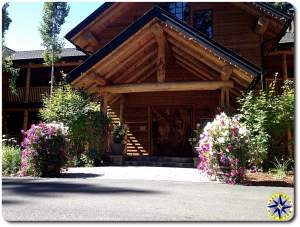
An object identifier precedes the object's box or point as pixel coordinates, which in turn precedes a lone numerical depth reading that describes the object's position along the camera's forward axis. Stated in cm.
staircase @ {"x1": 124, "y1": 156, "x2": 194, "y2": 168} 1173
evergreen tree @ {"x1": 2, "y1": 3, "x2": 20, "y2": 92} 2120
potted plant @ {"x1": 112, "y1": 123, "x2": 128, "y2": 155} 1227
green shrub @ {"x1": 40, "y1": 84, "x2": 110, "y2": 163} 1219
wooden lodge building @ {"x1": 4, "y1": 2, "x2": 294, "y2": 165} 1183
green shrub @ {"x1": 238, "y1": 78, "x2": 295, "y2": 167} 1070
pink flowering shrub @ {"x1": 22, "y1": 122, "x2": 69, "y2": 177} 861
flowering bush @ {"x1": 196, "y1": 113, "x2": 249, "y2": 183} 760
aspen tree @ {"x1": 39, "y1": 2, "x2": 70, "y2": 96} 2272
